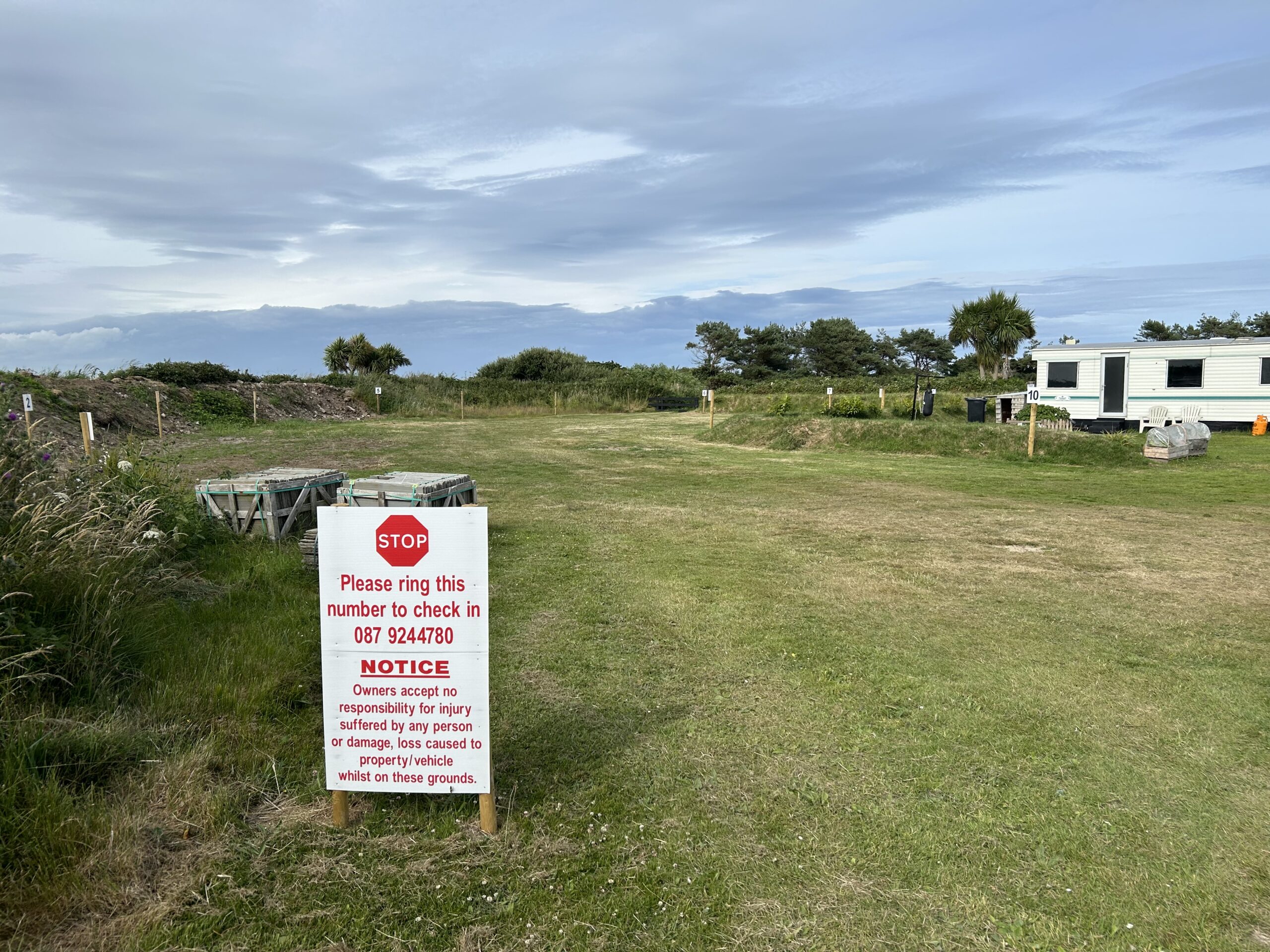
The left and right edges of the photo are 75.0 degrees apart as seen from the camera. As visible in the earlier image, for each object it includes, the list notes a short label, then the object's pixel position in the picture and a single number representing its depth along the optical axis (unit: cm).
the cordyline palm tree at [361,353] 5109
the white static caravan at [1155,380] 2355
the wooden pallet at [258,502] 851
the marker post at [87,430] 877
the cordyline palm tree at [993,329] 4706
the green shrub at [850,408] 2512
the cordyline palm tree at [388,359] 5134
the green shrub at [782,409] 2698
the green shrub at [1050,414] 2444
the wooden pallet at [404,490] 812
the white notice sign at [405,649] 347
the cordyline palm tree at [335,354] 5134
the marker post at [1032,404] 1789
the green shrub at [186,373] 3506
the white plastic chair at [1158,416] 2384
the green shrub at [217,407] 3231
